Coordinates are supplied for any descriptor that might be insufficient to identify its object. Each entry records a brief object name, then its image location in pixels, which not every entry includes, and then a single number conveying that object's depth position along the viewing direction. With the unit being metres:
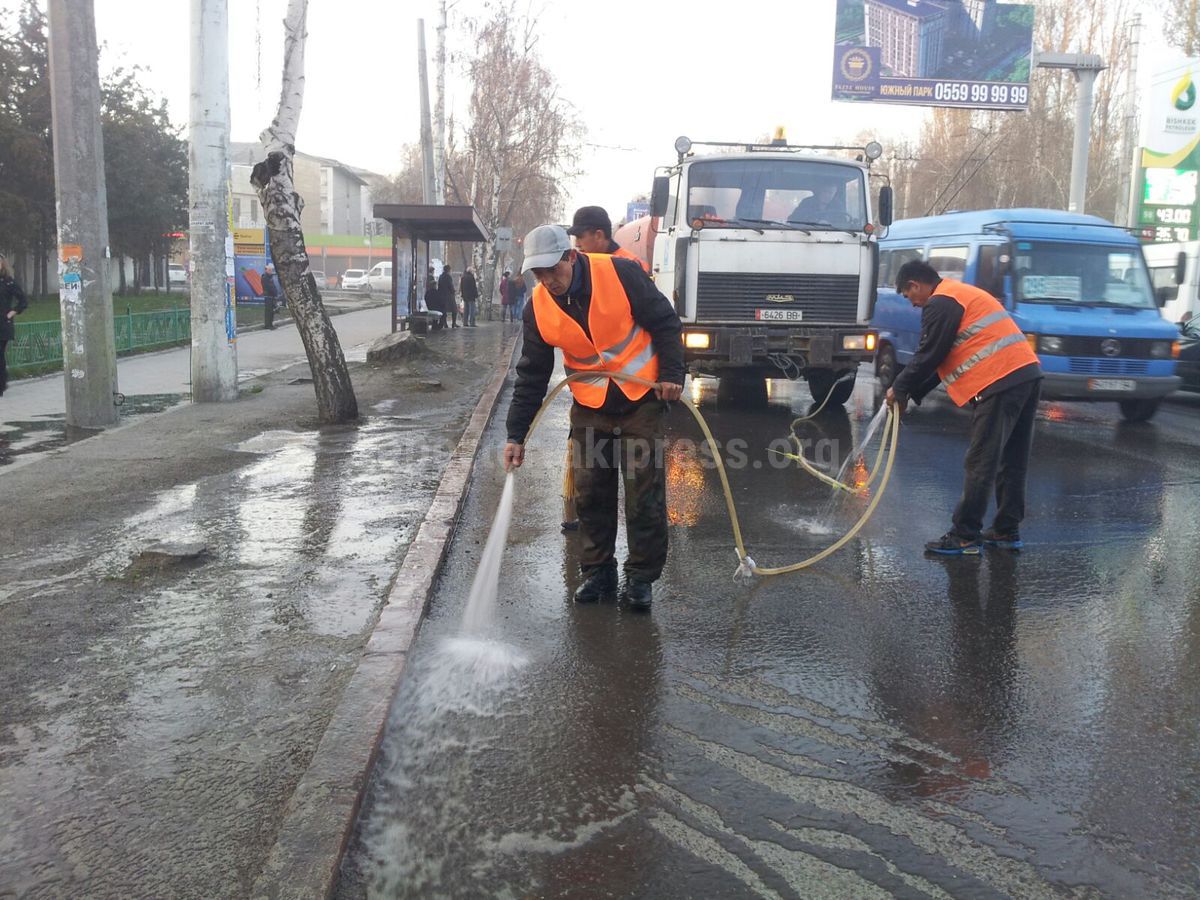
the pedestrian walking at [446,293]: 29.70
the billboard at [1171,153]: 26.75
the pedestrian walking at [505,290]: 36.94
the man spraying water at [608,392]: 5.02
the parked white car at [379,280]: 65.75
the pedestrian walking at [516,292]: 37.53
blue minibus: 11.83
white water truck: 11.48
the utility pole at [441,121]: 32.22
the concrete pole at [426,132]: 30.66
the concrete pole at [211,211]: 11.67
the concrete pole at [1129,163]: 25.84
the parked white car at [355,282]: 65.50
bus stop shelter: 21.83
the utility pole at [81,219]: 10.02
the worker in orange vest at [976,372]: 6.34
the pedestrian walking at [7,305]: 12.59
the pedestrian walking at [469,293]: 32.16
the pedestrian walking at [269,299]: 28.23
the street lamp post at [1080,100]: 23.48
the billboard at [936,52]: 25.77
